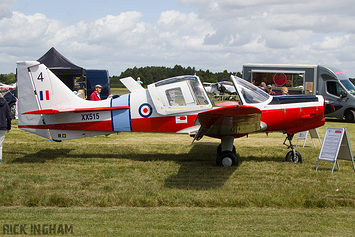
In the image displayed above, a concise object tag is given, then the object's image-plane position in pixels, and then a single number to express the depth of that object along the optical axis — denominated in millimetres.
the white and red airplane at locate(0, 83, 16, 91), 42753
